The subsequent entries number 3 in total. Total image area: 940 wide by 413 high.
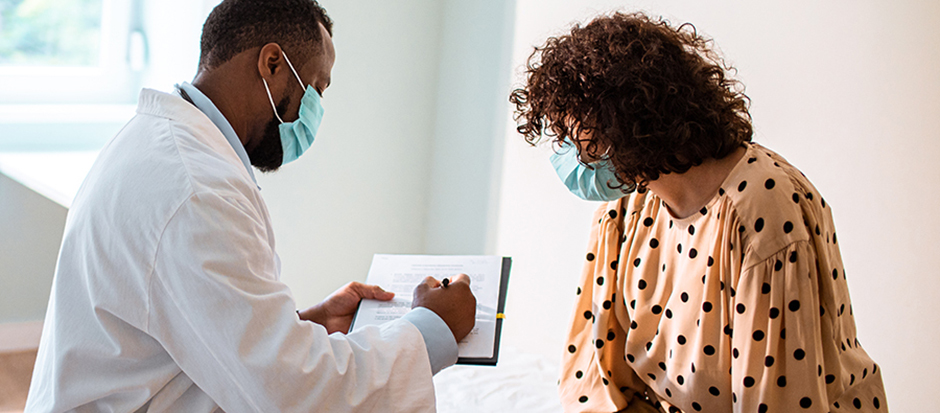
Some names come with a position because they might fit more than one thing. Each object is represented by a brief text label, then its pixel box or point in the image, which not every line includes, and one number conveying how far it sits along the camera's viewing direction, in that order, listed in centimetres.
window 236
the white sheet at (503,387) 168
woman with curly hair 111
